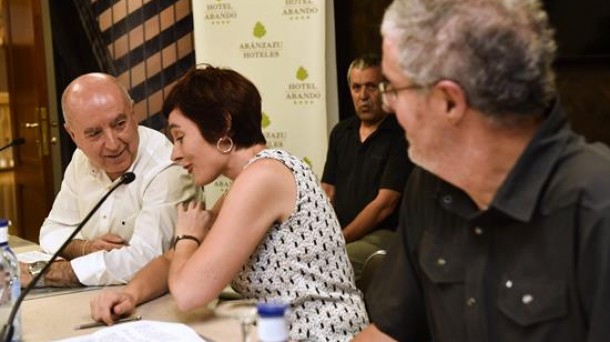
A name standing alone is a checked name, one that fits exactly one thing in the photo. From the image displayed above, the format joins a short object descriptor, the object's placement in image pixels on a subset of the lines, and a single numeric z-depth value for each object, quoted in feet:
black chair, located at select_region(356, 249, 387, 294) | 9.46
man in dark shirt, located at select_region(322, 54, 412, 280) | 12.83
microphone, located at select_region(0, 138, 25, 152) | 10.20
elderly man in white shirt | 9.78
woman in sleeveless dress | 8.58
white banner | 13.57
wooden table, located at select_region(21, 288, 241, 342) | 8.43
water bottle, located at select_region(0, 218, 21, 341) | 8.36
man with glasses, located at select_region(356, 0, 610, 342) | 6.99
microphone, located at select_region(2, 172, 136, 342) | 8.15
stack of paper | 8.20
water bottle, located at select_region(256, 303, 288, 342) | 5.11
